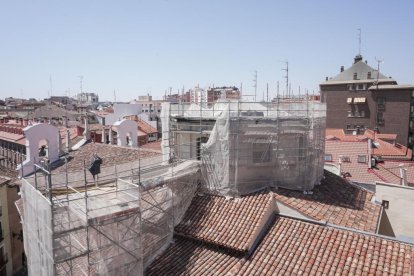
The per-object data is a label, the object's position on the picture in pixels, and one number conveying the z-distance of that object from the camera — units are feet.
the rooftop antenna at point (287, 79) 64.07
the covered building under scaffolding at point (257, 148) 47.24
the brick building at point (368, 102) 149.69
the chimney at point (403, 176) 72.08
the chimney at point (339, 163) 75.58
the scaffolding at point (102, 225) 32.37
